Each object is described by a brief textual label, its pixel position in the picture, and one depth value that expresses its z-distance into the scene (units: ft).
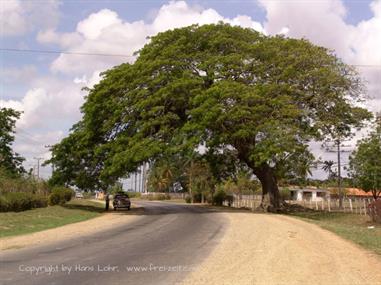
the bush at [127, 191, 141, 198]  375.76
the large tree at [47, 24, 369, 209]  104.27
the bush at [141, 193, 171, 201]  310.53
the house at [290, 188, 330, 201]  343.77
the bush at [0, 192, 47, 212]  96.07
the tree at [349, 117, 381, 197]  137.49
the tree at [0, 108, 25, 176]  176.86
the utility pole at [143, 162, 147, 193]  394.13
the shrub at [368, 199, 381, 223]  104.42
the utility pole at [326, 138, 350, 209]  187.75
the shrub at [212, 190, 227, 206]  186.33
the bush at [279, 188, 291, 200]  259.84
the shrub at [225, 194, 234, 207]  187.01
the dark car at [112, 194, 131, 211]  133.18
